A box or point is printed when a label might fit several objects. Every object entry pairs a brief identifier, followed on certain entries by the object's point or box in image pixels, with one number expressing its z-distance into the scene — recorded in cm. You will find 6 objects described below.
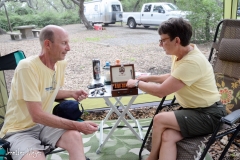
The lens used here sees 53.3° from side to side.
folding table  195
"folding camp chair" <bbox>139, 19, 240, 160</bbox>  221
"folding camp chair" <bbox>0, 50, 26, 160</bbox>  198
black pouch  166
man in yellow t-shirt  142
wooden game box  188
